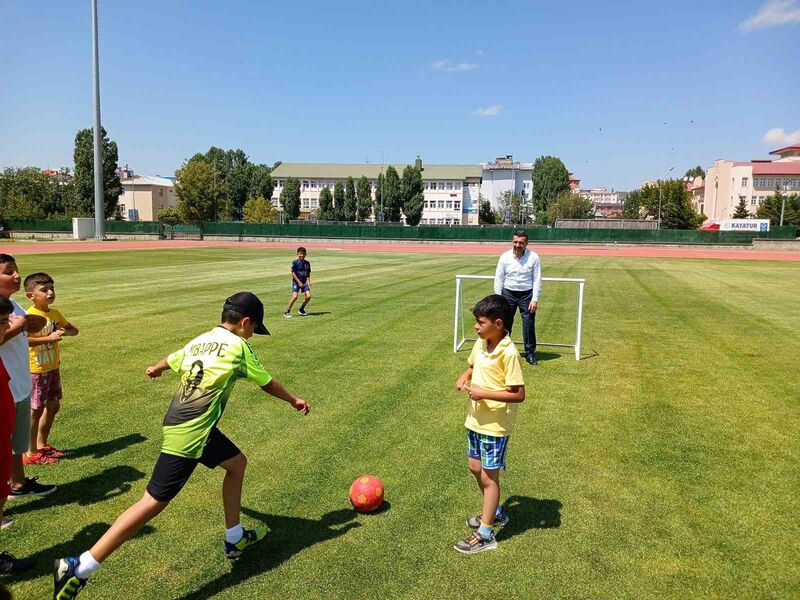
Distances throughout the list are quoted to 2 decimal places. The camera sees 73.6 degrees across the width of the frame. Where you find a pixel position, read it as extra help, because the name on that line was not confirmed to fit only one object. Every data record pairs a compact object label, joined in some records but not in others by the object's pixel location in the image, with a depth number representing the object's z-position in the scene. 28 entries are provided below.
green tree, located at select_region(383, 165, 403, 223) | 103.69
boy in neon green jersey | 3.41
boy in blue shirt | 14.60
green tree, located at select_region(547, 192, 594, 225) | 104.12
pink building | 105.81
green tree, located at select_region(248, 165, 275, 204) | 102.94
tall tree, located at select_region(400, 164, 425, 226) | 102.69
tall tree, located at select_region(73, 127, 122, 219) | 78.25
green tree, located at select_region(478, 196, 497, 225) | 118.12
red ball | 4.70
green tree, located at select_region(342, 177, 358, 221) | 105.81
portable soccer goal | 11.73
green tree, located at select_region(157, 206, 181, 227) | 83.94
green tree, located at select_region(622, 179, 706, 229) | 90.38
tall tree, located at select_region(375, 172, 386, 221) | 105.31
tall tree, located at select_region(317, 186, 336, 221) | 106.38
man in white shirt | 9.61
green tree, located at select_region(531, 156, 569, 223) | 118.06
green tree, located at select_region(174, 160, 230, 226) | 80.00
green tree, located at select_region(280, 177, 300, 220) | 106.00
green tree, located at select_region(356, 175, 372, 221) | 105.19
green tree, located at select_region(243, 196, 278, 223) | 91.88
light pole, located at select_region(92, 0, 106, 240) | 47.88
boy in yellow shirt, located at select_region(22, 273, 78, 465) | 5.12
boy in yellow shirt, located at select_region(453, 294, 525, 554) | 4.07
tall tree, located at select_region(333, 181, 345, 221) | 105.38
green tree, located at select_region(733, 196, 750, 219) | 93.12
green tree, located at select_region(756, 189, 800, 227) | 85.00
